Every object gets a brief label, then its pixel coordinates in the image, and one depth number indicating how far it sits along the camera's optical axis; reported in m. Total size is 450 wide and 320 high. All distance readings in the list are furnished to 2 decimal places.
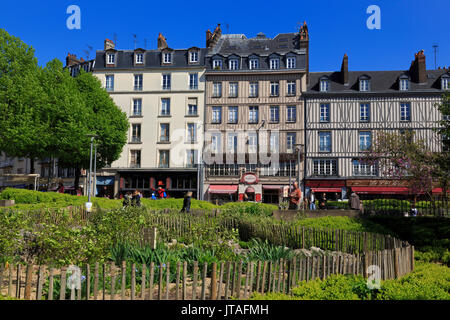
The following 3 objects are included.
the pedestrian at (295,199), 17.42
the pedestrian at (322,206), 23.95
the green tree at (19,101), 27.77
